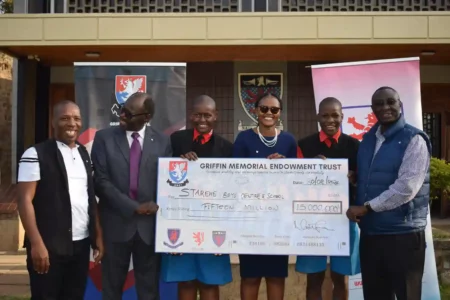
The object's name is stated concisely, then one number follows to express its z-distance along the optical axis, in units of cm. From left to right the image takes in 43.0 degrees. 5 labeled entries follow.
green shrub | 684
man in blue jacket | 380
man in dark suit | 418
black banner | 529
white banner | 512
